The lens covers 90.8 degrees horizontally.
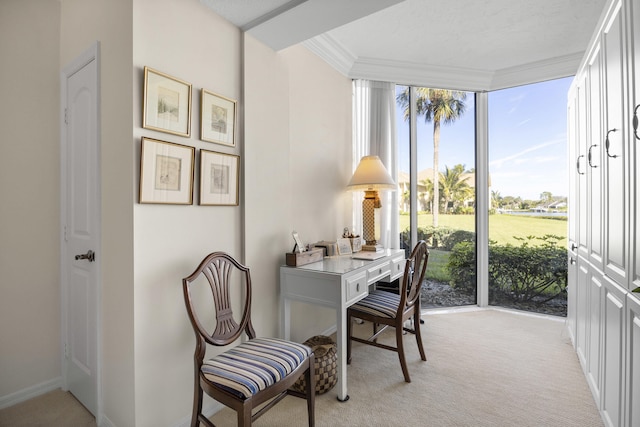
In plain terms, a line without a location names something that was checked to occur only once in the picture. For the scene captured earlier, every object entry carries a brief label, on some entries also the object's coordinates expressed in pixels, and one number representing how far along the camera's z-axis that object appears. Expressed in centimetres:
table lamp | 292
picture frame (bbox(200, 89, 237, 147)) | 190
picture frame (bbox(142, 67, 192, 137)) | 163
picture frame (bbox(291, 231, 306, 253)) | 242
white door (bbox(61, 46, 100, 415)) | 187
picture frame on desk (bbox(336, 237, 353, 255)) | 281
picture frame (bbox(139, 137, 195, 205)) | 162
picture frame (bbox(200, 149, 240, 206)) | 191
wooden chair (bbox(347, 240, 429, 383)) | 230
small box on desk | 234
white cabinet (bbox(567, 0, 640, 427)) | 138
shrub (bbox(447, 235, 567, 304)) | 356
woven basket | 213
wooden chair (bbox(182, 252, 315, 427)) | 144
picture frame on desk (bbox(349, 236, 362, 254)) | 301
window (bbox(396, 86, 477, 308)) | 379
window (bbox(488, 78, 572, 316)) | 351
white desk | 207
